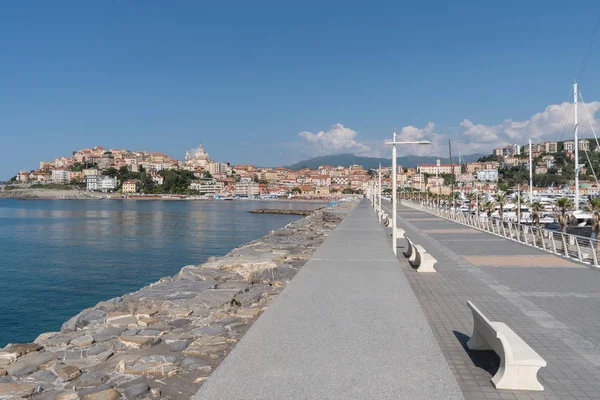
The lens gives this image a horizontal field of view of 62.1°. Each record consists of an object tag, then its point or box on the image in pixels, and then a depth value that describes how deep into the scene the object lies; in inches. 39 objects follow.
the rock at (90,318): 275.4
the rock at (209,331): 219.8
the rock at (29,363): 185.6
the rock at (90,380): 164.9
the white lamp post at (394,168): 457.1
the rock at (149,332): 225.9
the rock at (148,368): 171.2
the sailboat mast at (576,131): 1100.2
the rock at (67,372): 174.4
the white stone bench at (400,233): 594.5
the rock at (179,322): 245.0
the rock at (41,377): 173.2
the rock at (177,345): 202.4
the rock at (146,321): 247.8
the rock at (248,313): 249.3
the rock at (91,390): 154.4
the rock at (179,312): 262.4
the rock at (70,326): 276.9
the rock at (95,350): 204.1
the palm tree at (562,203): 1113.2
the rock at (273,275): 352.0
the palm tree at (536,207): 1202.5
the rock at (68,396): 151.1
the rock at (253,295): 287.0
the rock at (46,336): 263.3
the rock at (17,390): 157.5
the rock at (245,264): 411.5
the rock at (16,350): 204.1
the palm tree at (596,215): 810.0
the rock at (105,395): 148.8
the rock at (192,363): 177.8
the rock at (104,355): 196.9
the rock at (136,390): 150.4
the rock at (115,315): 262.1
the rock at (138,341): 211.2
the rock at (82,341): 219.8
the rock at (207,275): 380.5
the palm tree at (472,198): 2178.4
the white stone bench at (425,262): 371.9
